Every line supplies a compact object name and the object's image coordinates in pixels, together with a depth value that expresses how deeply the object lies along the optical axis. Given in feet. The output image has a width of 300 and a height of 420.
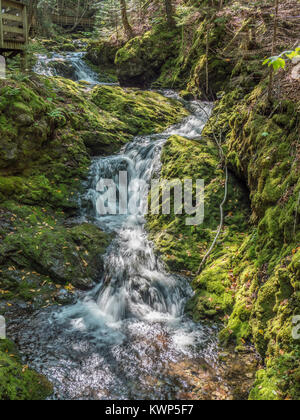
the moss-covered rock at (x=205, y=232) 18.38
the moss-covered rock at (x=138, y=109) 38.40
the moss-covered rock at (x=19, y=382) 11.55
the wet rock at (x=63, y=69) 60.54
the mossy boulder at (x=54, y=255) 19.92
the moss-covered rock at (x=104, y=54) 67.04
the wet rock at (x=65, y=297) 19.24
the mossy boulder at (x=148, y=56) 53.42
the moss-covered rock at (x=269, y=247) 12.07
